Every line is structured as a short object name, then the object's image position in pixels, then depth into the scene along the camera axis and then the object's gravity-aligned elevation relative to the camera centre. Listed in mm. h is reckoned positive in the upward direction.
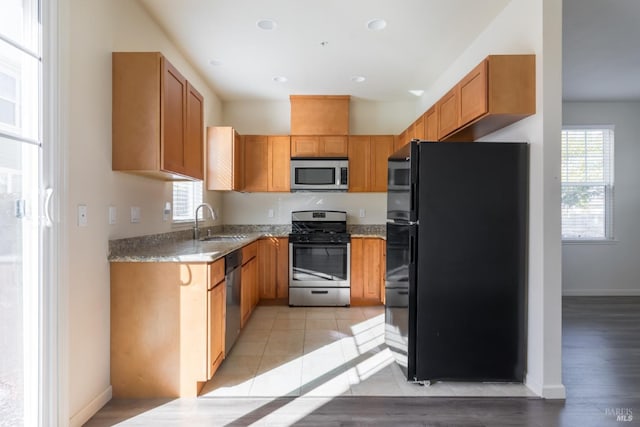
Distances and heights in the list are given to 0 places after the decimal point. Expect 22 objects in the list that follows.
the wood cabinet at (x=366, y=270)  4270 -758
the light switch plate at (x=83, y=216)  1828 -32
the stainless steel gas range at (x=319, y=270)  4238 -753
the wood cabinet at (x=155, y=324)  2092 -716
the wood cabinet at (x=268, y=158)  4555 +725
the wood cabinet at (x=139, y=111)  2115 +634
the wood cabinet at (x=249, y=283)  3279 -774
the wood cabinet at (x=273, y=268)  4324 -745
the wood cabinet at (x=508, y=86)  2152 +818
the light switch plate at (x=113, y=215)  2111 -31
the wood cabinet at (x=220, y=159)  4055 +634
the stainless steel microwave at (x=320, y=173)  4508 +517
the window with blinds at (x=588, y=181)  4727 +443
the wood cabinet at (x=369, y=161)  4562 +684
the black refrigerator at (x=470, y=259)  2230 -321
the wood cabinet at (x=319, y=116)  4523 +1294
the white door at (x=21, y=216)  1489 -28
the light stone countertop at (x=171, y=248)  2096 -290
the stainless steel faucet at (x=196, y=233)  3438 -234
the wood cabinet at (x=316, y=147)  4535 +874
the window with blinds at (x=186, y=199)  3328 +122
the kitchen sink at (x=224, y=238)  3398 -300
